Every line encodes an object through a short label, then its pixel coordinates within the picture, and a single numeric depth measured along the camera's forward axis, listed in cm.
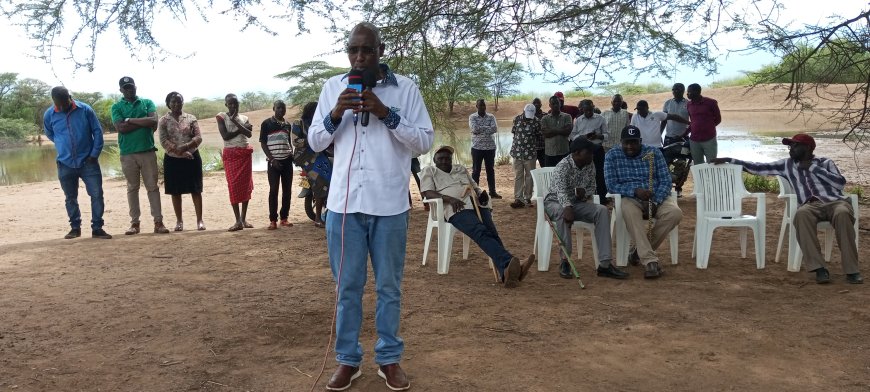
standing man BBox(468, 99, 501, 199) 1130
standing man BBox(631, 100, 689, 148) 1057
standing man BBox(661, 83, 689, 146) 1100
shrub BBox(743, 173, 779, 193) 1141
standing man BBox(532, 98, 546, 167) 1095
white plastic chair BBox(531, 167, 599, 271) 677
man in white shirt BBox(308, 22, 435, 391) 357
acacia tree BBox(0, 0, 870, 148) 685
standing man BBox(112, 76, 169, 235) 866
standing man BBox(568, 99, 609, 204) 1012
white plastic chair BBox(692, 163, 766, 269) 672
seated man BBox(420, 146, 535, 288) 613
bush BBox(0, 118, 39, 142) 3469
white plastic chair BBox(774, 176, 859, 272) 642
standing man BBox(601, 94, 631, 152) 1057
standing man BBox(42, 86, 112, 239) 840
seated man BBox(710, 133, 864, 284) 599
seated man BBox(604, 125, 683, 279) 665
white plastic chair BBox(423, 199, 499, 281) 669
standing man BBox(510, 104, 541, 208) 1080
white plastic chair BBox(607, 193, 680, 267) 677
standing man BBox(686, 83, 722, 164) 1057
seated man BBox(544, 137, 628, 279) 648
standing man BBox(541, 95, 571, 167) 1025
